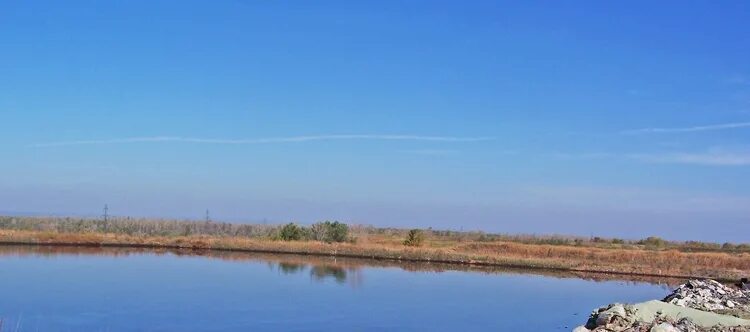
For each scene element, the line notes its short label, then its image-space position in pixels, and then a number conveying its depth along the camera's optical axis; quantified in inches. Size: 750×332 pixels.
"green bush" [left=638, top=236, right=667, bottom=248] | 2212.5
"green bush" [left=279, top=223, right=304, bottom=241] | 1557.6
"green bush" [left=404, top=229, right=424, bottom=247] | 1539.1
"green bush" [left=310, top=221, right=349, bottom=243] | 1609.3
